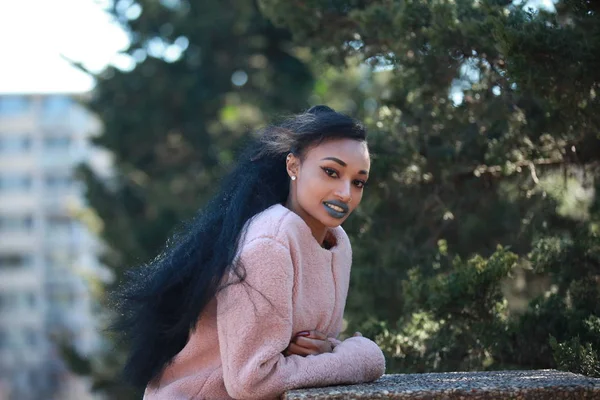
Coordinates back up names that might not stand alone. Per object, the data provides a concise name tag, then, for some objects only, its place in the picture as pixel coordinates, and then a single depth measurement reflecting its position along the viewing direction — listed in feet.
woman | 11.07
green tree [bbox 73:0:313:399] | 59.00
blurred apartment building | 188.34
